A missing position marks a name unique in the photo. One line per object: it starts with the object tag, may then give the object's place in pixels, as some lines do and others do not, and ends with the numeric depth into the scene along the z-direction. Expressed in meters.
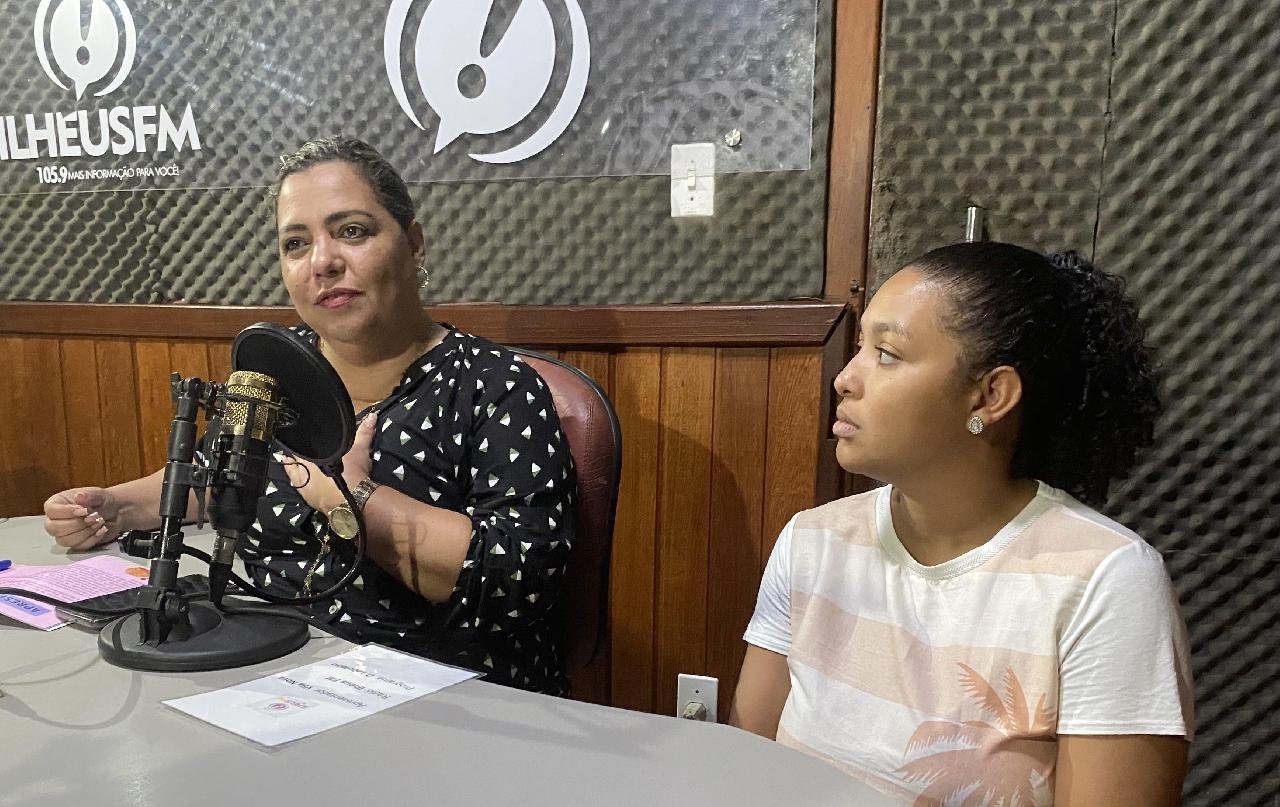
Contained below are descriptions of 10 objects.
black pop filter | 0.88
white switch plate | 1.63
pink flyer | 1.01
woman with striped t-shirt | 0.82
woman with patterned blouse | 1.14
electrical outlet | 1.75
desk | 0.65
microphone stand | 0.86
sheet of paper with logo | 0.75
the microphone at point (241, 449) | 0.87
